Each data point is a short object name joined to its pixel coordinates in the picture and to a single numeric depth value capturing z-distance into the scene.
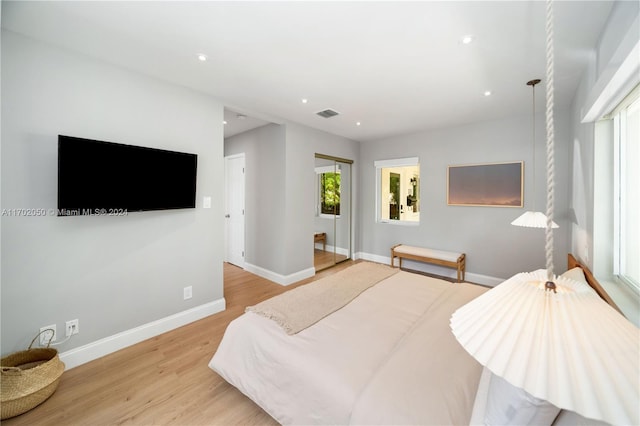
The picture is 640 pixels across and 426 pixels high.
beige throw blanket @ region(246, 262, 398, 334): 1.75
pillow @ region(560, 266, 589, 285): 1.90
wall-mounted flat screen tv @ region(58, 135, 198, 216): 1.99
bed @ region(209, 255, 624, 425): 1.10
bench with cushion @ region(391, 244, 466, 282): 3.90
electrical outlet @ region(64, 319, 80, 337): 2.09
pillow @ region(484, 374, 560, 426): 0.77
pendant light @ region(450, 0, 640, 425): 0.39
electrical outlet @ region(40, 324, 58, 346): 1.98
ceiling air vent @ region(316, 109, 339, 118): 3.44
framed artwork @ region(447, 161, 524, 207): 3.68
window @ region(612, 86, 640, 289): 1.60
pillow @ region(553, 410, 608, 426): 0.67
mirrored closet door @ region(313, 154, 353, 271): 4.73
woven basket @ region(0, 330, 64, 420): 1.60
